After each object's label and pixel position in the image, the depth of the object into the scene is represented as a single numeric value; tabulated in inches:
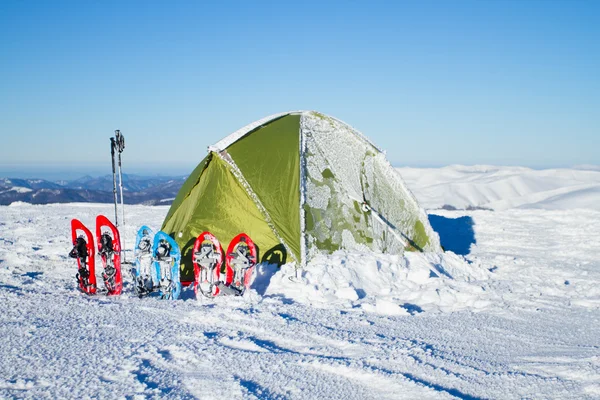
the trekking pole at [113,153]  350.9
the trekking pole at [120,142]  344.5
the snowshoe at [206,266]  275.4
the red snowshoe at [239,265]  280.2
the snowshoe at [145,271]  273.0
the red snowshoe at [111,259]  277.1
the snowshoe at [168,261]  272.8
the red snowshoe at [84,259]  278.6
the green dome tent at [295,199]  331.6
